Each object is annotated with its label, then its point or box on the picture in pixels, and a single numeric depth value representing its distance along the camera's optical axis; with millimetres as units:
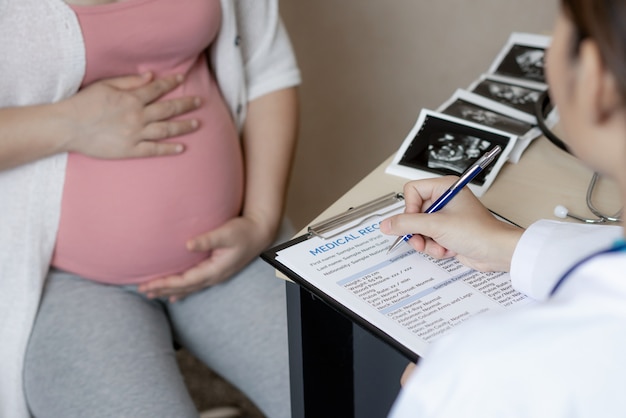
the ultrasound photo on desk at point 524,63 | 1153
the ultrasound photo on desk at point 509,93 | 1078
